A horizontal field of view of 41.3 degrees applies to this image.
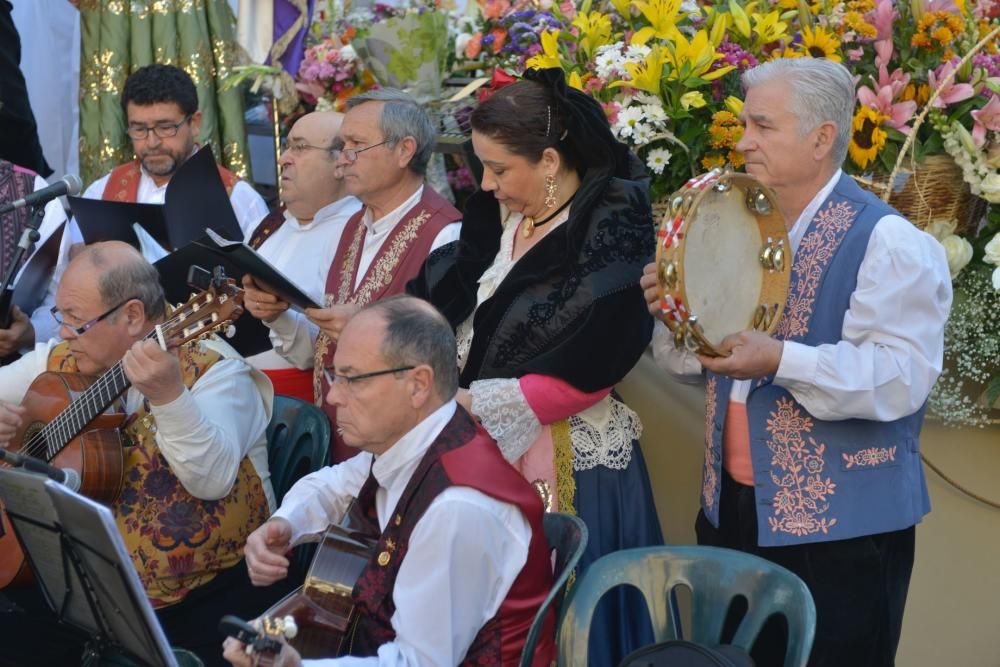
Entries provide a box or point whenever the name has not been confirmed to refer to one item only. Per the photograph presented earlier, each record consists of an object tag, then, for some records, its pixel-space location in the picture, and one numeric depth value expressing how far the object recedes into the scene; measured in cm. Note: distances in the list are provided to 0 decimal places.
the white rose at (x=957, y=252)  356
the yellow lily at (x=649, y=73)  370
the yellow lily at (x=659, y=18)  379
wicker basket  364
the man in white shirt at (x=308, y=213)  426
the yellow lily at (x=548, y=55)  397
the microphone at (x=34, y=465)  271
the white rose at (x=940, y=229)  365
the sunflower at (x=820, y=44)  362
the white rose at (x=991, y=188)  350
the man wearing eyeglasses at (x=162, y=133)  475
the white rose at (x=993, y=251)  349
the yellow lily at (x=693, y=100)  369
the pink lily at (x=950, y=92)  354
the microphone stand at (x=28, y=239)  353
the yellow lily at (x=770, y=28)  375
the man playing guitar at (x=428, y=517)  246
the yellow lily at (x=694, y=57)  368
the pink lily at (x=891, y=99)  358
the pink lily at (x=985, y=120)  352
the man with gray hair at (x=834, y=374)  279
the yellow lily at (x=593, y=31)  395
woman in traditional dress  326
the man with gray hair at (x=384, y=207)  391
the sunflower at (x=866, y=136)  354
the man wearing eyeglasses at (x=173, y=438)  318
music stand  246
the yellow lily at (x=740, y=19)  377
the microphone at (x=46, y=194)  341
